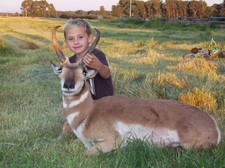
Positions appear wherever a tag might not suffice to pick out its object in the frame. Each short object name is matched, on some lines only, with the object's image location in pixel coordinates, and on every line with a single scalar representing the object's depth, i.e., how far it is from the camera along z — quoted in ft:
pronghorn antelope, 12.78
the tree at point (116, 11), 296.59
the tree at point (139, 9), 279.28
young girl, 16.11
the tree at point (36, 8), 296.92
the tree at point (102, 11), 341.56
